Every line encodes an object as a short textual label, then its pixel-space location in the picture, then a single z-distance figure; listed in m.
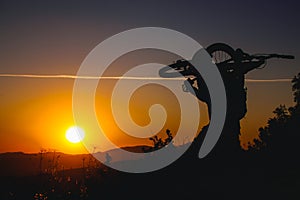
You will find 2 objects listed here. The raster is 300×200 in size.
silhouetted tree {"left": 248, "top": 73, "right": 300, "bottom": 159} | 24.84
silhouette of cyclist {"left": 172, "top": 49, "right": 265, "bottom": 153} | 24.34
